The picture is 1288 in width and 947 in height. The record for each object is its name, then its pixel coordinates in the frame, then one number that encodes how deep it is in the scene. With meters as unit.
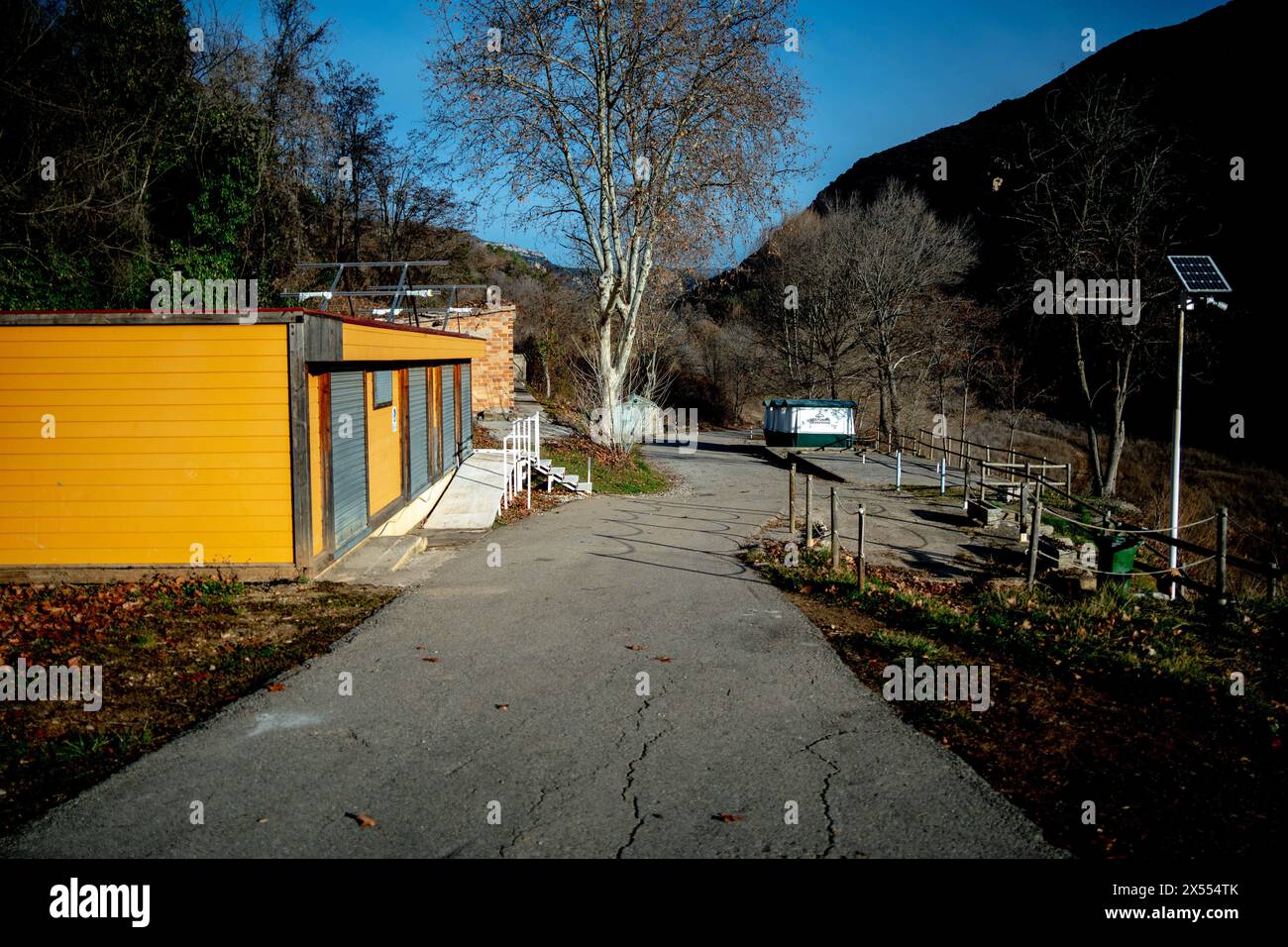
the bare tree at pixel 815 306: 43.66
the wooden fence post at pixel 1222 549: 9.02
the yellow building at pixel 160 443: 9.28
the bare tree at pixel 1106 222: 26.22
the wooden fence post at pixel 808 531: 12.44
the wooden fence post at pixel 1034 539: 9.84
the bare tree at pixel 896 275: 40.78
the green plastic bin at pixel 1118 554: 11.62
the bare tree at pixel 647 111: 21.36
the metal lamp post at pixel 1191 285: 13.97
